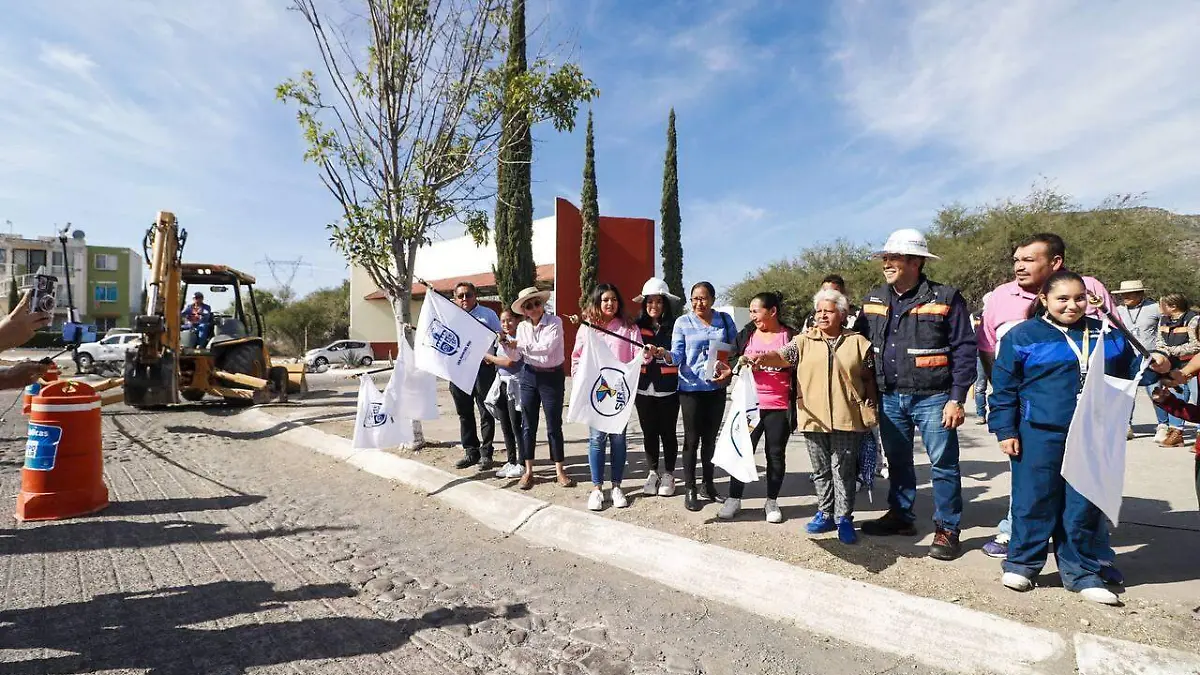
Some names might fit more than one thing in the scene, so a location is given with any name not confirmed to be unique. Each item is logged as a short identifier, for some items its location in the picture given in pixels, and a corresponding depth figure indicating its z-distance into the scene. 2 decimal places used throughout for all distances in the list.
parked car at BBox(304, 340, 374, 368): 30.40
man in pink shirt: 3.93
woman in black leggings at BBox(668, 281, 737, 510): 5.18
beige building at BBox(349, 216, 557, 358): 32.44
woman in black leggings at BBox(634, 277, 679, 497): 5.53
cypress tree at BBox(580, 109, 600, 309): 22.81
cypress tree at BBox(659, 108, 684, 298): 31.59
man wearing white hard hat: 4.06
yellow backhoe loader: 11.00
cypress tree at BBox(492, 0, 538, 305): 23.62
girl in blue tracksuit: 3.42
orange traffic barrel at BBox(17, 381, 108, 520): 5.23
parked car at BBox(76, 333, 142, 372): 23.56
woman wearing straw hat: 5.84
